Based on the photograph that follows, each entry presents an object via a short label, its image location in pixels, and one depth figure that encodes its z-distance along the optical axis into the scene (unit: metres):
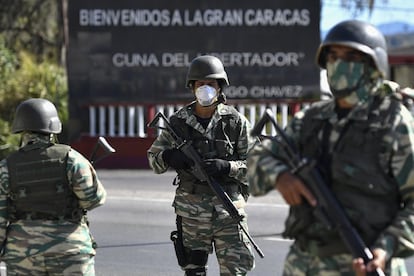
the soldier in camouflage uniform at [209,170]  11.91
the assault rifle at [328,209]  6.84
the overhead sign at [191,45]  36.25
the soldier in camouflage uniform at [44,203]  9.45
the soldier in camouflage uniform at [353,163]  7.14
